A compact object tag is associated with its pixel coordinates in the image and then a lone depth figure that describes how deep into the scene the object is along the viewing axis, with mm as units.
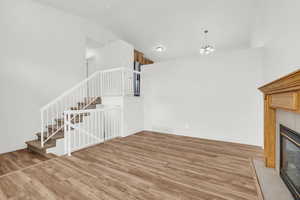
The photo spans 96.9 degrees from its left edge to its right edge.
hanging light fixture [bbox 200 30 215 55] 4460
